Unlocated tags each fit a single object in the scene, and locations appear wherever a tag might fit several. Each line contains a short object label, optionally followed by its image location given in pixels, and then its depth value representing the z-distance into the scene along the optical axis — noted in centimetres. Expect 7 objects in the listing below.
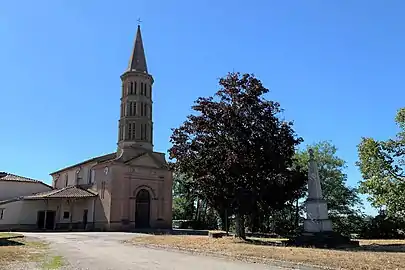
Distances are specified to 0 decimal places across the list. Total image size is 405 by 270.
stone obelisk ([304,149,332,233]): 2233
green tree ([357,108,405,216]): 2703
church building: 4538
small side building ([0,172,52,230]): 4731
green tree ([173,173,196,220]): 6538
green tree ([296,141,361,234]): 4447
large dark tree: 2430
